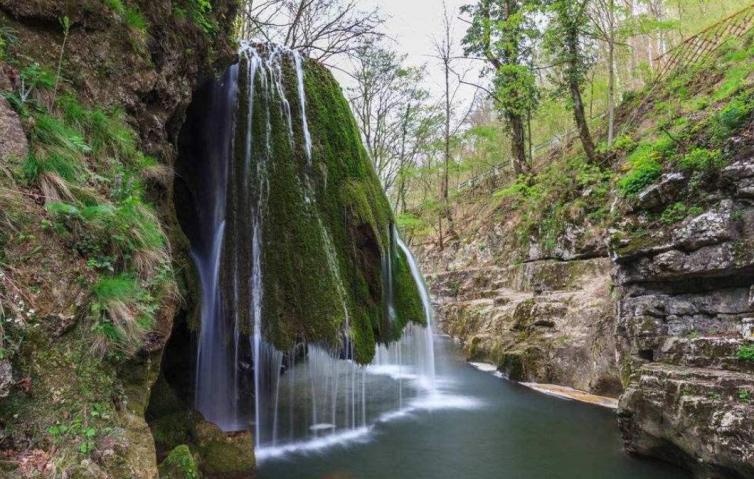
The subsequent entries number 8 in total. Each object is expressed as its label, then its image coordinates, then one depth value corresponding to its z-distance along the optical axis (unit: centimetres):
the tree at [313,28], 1101
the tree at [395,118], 2017
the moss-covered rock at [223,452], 482
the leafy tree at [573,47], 1239
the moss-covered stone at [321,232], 587
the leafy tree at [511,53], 1398
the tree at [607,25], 1271
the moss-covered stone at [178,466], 367
